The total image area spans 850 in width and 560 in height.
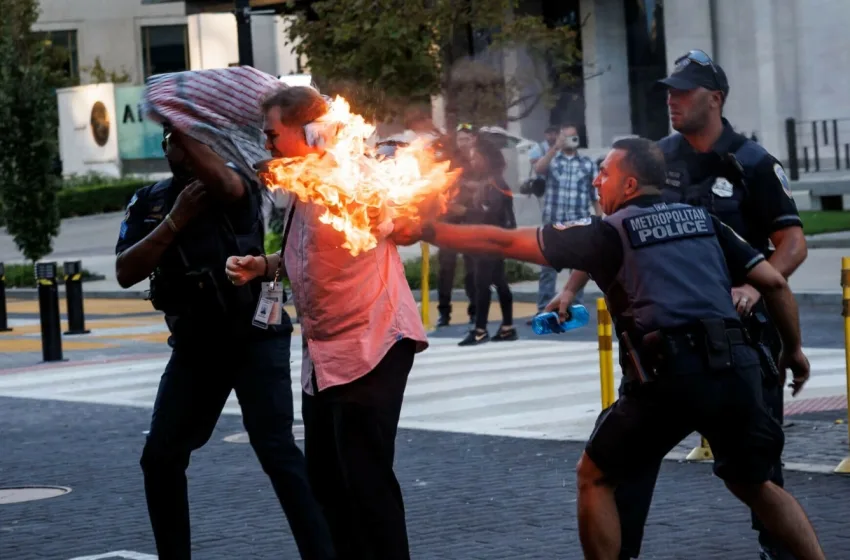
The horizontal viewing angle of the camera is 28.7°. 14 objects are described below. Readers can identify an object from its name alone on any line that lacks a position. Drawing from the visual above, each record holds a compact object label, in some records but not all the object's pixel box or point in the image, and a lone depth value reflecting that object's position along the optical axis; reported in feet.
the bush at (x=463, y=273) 74.08
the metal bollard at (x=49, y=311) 55.01
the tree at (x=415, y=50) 76.07
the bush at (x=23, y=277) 96.32
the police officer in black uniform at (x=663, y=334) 17.98
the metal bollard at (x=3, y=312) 68.18
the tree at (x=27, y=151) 87.97
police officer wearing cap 21.06
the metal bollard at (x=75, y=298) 62.75
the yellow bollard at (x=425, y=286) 57.93
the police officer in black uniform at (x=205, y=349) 20.10
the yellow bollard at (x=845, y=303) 28.27
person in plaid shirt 54.95
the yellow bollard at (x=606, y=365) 32.42
